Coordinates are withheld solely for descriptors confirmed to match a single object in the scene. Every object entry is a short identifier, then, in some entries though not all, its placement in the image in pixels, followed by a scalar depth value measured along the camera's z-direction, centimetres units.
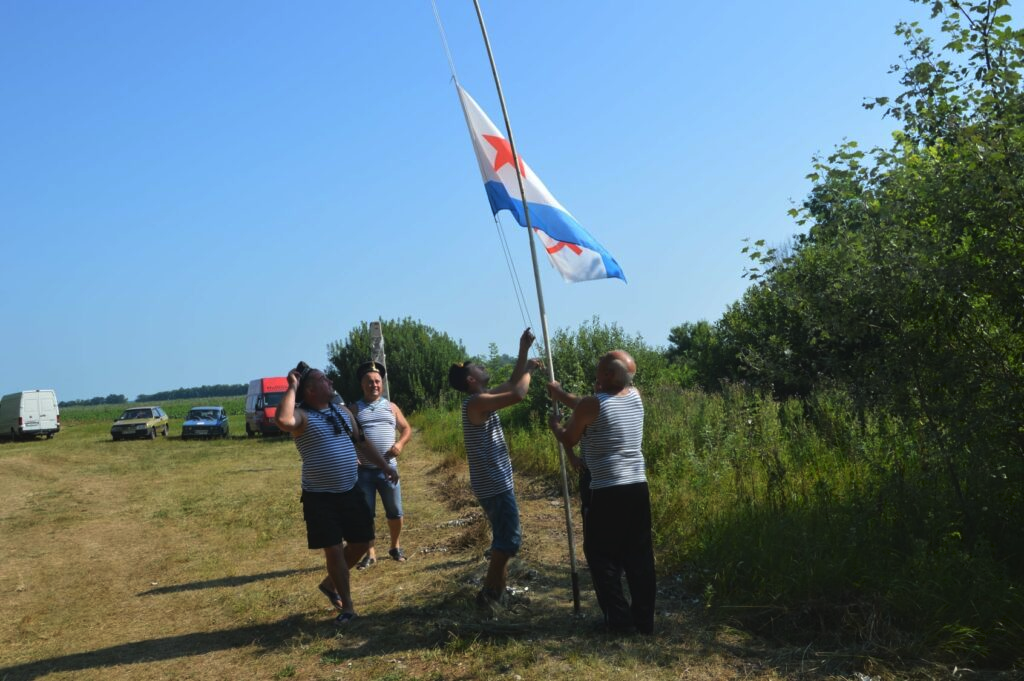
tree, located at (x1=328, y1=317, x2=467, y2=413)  3219
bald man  541
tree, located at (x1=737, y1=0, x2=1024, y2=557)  552
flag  691
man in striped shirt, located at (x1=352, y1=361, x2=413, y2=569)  798
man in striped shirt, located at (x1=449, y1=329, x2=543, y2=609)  595
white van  4050
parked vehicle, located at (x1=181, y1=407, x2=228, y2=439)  3631
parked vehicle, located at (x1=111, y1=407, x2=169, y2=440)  3719
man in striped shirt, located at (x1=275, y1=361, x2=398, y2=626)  629
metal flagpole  601
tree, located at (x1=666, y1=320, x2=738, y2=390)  2075
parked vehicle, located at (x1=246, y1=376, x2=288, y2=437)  3353
